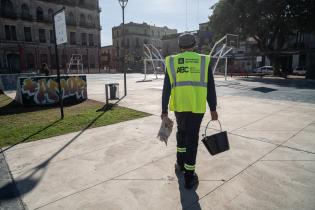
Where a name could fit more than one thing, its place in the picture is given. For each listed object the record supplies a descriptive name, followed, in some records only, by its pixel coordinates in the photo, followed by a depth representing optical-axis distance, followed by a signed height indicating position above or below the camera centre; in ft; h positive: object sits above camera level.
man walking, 10.46 -1.10
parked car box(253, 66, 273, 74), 128.53 -0.97
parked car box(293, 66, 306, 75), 119.13 -1.72
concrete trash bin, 35.04 -3.29
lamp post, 41.04 +10.96
